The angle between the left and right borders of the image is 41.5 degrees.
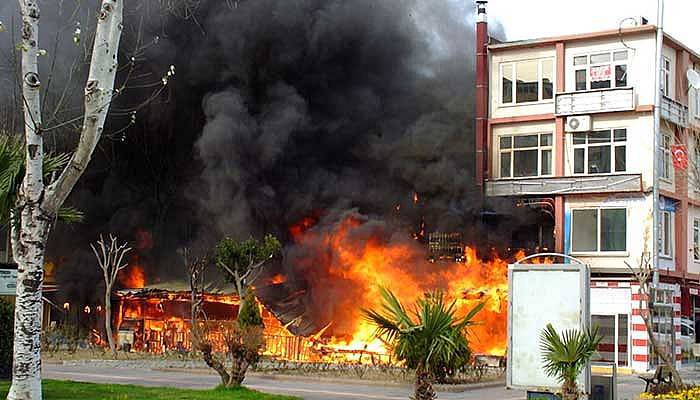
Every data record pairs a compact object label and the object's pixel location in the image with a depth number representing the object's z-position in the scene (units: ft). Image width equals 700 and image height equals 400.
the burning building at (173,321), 112.37
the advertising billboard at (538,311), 45.68
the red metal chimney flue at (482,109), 124.26
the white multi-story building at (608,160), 113.29
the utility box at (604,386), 49.62
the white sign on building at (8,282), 57.88
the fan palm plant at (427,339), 35.81
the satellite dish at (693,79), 103.04
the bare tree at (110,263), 116.04
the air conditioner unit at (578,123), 116.57
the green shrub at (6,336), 61.05
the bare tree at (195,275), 118.62
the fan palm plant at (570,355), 43.01
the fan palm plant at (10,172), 47.93
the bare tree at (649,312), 62.64
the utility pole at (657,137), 103.55
